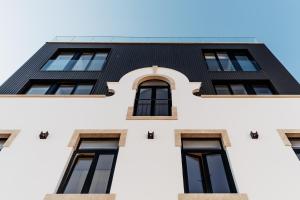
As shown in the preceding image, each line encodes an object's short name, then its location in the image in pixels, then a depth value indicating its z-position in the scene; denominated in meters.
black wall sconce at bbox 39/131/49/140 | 7.59
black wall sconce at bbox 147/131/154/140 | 7.49
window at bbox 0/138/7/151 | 7.91
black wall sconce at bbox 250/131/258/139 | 7.50
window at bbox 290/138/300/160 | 7.48
